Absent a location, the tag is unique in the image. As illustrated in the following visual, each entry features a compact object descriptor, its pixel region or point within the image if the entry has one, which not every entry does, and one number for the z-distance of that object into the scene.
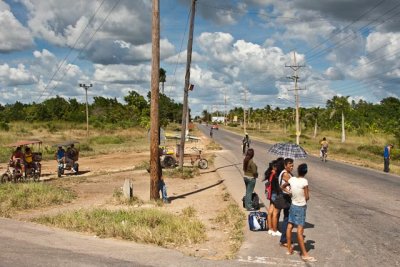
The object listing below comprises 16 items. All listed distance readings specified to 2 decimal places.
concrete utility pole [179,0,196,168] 23.52
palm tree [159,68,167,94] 105.77
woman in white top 8.12
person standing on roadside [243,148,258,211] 11.97
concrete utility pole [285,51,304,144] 50.48
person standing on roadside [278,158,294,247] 8.91
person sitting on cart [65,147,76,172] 23.78
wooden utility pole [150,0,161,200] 14.01
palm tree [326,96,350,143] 72.56
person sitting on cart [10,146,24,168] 20.87
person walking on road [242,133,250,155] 36.83
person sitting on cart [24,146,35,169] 21.15
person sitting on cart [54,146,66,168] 23.34
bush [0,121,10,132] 65.88
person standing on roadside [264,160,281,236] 9.79
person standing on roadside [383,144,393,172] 25.86
